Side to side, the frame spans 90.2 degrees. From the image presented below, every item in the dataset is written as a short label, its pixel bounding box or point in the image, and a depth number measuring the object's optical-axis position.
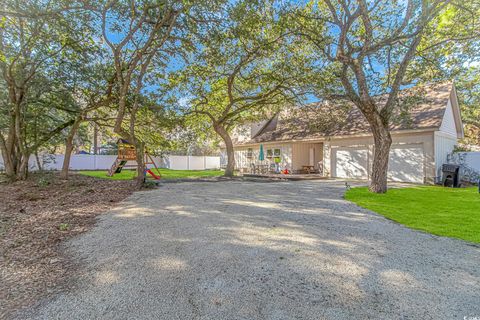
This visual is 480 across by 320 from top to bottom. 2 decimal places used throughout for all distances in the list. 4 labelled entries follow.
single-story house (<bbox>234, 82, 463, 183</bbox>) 11.84
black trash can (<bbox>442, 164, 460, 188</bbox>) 11.35
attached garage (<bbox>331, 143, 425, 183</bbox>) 12.27
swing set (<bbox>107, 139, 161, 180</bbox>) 14.64
